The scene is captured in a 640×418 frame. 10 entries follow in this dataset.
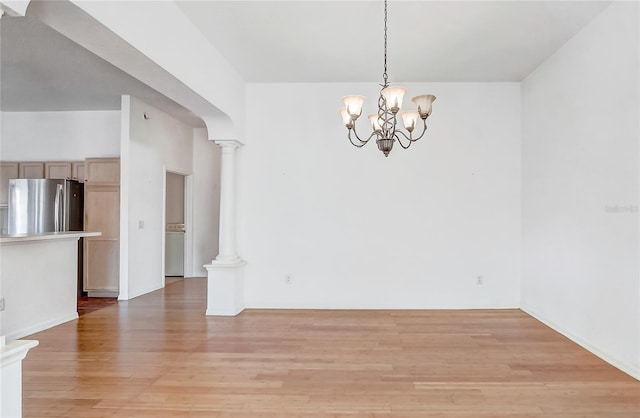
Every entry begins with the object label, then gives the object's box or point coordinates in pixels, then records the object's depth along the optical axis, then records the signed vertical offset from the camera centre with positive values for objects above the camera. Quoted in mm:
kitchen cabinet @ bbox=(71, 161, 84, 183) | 5934 +640
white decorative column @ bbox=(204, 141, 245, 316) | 4434 -645
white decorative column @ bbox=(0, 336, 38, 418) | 1500 -696
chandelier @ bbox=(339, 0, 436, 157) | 2686 +791
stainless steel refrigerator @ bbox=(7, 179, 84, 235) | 5312 +51
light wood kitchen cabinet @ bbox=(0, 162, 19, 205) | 6016 +557
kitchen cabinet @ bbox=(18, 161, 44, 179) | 5988 +646
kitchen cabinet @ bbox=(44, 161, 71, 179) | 5949 +643
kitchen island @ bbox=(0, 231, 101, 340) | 3584 -763
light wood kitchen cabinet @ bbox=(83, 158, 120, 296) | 5543 -335
